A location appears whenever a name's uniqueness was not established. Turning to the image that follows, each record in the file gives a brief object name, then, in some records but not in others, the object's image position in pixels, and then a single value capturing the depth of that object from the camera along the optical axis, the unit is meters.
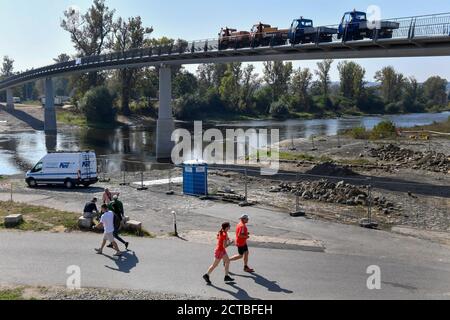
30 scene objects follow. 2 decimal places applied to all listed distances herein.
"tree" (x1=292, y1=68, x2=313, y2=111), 138.25
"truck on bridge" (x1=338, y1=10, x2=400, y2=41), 31.79
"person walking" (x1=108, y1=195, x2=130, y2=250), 15.54
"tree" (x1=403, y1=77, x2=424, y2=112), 150.62
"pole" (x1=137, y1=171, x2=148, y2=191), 27.17
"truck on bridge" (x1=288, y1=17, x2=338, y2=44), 36.72
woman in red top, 12.18
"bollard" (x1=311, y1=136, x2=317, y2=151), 47.84
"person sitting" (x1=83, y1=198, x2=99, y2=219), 18.03
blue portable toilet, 24.78
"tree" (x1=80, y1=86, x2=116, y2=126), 94.75
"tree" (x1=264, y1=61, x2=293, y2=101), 140.25
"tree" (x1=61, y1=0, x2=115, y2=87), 104.50
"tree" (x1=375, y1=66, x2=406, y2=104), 158.00
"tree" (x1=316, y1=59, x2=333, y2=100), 150.50
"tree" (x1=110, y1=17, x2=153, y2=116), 101.31
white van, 28.77
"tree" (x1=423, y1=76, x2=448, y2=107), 177.12
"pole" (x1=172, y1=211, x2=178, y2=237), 16.96
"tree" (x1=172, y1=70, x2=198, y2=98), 120.01
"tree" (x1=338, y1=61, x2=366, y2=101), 149.88
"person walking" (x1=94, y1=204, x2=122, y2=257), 14.61
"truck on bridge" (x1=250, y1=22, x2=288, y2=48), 40.78
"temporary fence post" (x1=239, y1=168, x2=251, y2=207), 22.09
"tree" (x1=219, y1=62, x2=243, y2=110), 128.12
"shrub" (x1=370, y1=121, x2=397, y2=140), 55.62
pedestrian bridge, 31.42
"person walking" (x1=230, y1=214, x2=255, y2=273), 12.87
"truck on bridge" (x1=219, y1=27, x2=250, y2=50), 45.12
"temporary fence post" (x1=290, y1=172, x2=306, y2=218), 20.17
